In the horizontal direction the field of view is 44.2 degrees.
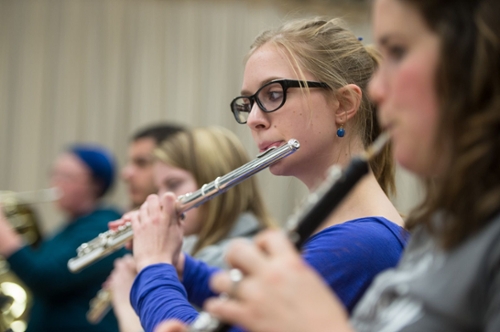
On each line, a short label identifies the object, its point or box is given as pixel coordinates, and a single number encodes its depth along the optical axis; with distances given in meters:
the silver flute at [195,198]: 1.27
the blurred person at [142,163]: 2.89
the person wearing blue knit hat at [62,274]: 2.54
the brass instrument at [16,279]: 2.47
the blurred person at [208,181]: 2.12
